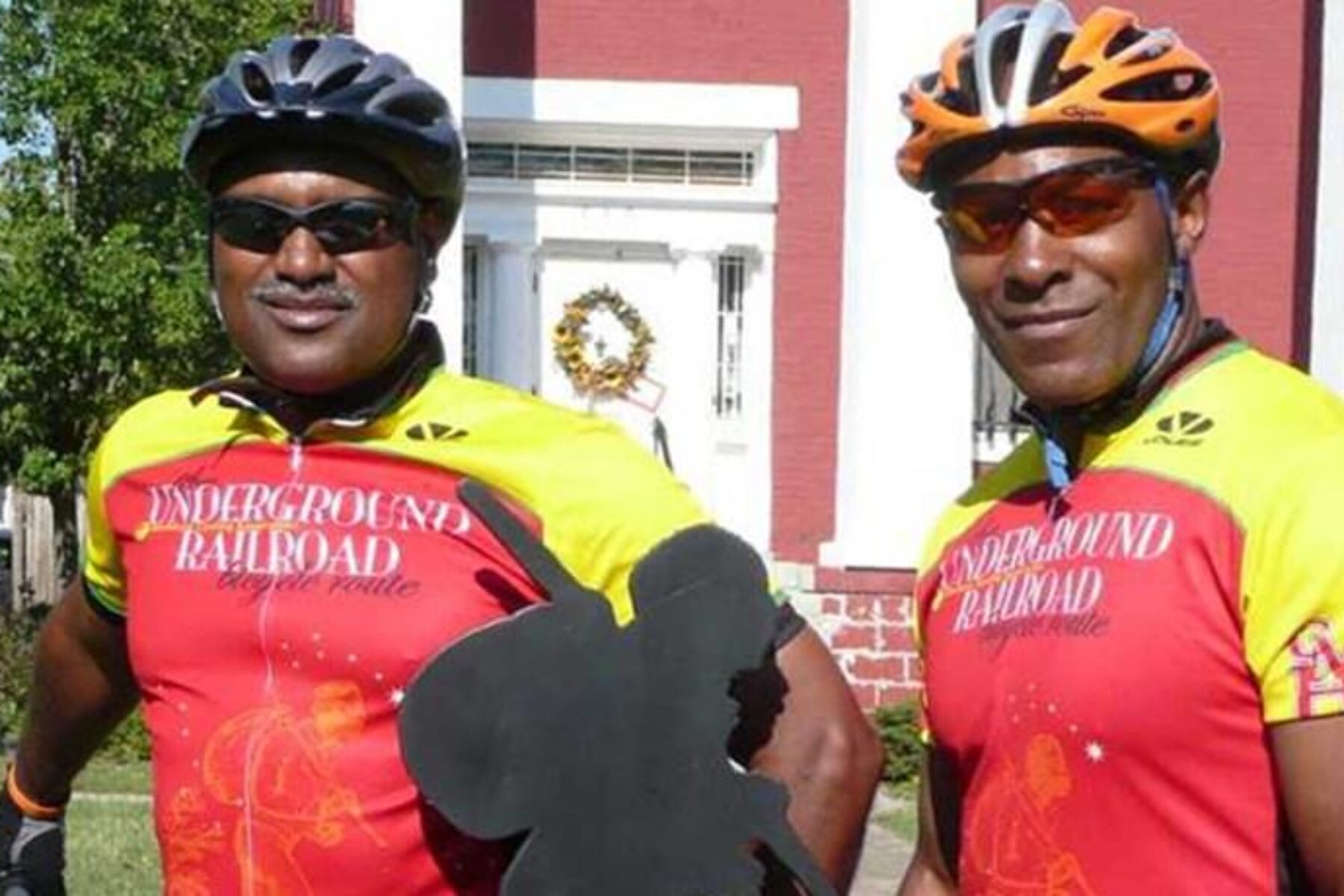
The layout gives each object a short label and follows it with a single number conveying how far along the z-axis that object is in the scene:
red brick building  15.38
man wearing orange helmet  2.96
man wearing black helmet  3.38
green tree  14.30
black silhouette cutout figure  3.22
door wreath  15.60
